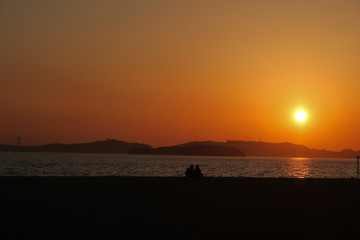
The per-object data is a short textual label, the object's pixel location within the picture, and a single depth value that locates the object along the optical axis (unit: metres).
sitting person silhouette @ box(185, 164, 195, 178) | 36.12
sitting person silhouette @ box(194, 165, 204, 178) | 36.25
